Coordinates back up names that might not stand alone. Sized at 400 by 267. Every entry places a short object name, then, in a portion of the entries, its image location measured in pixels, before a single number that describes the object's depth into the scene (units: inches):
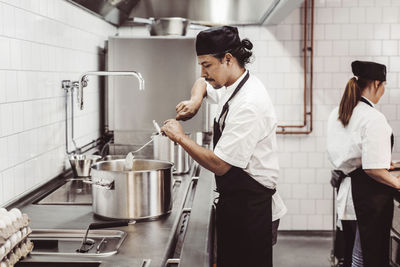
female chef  122.6
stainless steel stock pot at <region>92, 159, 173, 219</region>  68.6
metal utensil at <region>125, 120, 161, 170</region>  79.0
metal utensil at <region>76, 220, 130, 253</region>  61.1
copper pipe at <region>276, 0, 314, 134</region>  183.9
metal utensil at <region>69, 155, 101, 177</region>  105.7
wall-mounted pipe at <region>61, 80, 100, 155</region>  111.7
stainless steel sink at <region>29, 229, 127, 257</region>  59.3
